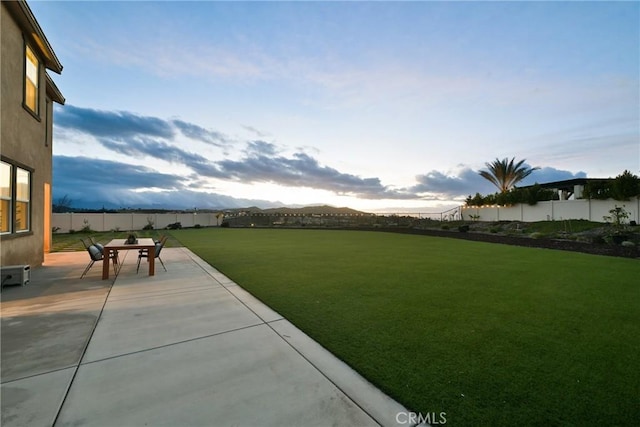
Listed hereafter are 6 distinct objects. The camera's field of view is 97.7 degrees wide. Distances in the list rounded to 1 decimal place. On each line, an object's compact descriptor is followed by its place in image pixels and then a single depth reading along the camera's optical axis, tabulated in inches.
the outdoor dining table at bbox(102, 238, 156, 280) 239.3
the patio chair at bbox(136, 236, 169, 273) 283.0
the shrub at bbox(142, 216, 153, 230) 1085.6
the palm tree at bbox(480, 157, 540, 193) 1222.3
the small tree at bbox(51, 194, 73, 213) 1045.2
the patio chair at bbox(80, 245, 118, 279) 248.2
